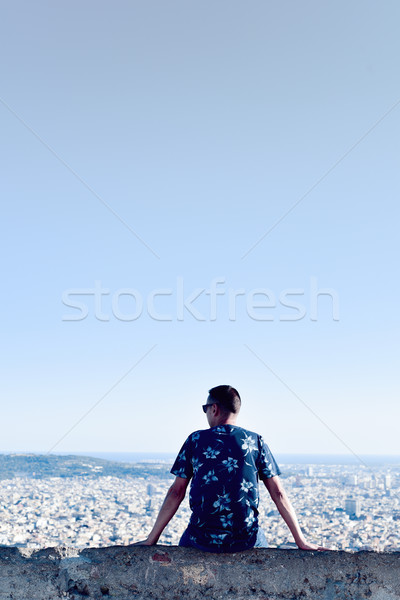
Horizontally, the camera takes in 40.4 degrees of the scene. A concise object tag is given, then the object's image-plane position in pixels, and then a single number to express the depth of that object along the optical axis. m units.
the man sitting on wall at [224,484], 2.54
